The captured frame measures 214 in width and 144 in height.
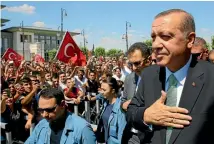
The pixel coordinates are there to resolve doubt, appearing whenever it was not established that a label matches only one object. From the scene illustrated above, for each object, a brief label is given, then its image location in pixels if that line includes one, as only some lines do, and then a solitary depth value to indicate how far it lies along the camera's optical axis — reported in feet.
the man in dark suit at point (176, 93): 3.80
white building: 162.35
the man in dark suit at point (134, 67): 8.25
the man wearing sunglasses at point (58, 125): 7.52
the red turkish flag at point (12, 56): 33.51
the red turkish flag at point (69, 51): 24.34
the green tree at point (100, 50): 178.38
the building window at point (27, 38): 170.92
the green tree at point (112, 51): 184.42
